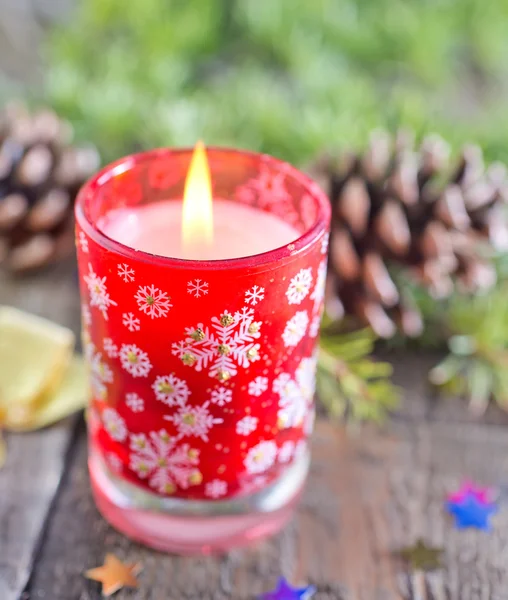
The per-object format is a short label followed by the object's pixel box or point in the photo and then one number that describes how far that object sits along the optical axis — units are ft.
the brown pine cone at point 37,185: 2.17
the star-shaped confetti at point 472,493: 1.85
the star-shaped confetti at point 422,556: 1.70
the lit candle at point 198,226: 1.56
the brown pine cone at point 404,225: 2.00
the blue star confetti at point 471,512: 1.79
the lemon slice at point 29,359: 1.94
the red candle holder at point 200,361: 1.39
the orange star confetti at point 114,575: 1.62
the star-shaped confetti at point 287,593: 1.61
